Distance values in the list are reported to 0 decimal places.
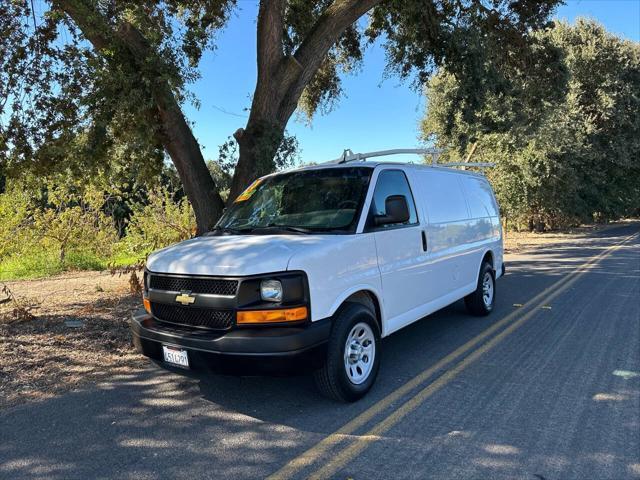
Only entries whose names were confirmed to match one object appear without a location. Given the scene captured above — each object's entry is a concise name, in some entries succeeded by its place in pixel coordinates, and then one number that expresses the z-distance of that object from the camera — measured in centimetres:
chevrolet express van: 388
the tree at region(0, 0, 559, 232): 737
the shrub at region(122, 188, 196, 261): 1494
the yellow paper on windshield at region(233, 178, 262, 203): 576
